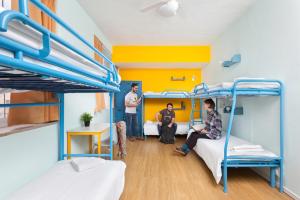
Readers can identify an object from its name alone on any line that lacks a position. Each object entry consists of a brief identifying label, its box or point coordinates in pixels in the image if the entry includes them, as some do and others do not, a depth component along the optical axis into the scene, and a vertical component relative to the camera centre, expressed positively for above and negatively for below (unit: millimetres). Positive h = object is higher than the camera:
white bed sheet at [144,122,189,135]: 4855 -771
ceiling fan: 2475 +1275
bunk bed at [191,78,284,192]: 2123 -630
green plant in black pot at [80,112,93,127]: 2814 -295
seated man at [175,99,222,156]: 3068 -530
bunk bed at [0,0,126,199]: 624 +131
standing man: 4609 -342
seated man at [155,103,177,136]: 4605 -410
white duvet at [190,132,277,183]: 2164 -669
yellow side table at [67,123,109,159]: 2363 -412
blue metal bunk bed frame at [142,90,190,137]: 4953 +128
